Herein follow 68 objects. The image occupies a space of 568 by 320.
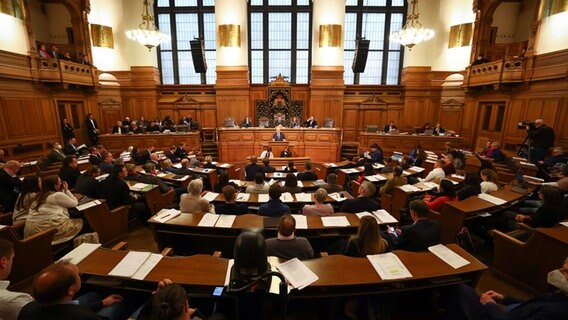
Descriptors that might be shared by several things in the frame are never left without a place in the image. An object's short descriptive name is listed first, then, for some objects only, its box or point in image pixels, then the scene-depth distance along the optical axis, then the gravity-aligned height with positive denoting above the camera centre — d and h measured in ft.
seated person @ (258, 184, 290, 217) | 12.38 -4.19
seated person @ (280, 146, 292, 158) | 31.67 -4.62
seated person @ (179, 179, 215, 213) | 13.01 -4.19
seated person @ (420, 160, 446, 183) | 18.10 -3.93
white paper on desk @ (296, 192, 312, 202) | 14.53 -4.52
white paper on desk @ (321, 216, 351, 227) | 11.08 -4.40
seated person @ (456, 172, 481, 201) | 14.38 -3.80
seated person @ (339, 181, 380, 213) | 12.87 -4.11
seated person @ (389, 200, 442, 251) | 9.34 -4.00
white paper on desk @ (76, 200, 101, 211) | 12.52 -4.36
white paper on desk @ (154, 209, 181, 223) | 11.53 -4.44
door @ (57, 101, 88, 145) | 34.09 -0.51
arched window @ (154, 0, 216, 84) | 43.24 +12.33
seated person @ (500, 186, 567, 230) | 10.96 -3.71
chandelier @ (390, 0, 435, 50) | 31.76 +9.32
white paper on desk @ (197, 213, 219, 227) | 11.06 -4.44
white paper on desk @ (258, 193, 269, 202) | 14.79 -4.59
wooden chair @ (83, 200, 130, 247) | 13.10 -5.60
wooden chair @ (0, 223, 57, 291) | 10.20 -5.54
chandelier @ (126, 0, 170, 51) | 32.68 +9.08
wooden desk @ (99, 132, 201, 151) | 34.65 -3.55
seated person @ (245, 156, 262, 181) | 21.98 -4.44
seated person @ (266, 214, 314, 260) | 8.51 -4.05
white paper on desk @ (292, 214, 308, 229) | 10.94 -4.39
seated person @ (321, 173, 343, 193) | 16.96 -4.42
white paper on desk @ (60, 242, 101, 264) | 7.98 -4.24
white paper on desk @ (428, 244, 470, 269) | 8.01 -4.25
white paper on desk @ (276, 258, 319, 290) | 7.06 -4.26
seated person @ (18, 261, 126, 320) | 5.19 -3.57
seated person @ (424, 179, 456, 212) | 14.08 -4.14
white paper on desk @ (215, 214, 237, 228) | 10.94 -4.41
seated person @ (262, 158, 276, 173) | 22.24 -4.36
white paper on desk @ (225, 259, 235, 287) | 7.23 -4.35
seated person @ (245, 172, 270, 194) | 16.15 -4.36
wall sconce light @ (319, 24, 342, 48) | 40.16 +11.44
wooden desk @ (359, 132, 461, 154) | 34.42 -3.39
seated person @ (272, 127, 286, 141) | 34.28 -2.82
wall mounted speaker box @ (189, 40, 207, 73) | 36.87 +7.69
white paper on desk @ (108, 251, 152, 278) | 7.47 -4.30
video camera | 24.20 -0.78
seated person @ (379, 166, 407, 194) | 17.19 -4.16
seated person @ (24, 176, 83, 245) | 11.30 -4.22
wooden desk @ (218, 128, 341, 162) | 35.40 -3.61
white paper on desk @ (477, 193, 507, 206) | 13.38 -4.18
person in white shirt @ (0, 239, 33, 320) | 6.04 -4.14
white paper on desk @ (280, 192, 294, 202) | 14.49 -4.52
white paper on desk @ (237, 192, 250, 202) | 14.62 -4.59
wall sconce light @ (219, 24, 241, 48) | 40.11 +11.27
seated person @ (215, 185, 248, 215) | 12.17 -4.17
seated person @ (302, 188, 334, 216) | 12.53 -4.27
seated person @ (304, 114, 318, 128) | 38.18 -1.29
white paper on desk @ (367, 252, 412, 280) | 7.46 -4.28
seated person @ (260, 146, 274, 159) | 30.58 -4.46
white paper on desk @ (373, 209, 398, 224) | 11.56 -4.41
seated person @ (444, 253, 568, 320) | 6.02 -4.39
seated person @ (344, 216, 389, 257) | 8.66 -3.93
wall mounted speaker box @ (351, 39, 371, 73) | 36.01 +7.82
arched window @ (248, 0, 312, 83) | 43.27 +11.87
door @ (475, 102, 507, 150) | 32.53 -0.82
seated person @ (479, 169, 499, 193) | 15.52 -3.83
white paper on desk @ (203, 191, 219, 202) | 14.93 -4.61
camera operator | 23.00 -1.93
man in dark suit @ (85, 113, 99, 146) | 35.32 -2.39
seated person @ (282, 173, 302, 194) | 16.17 -4.17
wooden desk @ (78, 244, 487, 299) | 7.29 -4.34
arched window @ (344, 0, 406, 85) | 42.98 +12.58
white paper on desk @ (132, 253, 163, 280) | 7.37 -4.33
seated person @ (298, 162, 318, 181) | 19.86 -4.49
